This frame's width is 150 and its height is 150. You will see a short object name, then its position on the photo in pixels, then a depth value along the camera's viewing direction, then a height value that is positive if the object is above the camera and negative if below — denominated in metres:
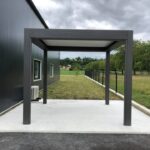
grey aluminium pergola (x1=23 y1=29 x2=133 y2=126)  3.92 +0.91
